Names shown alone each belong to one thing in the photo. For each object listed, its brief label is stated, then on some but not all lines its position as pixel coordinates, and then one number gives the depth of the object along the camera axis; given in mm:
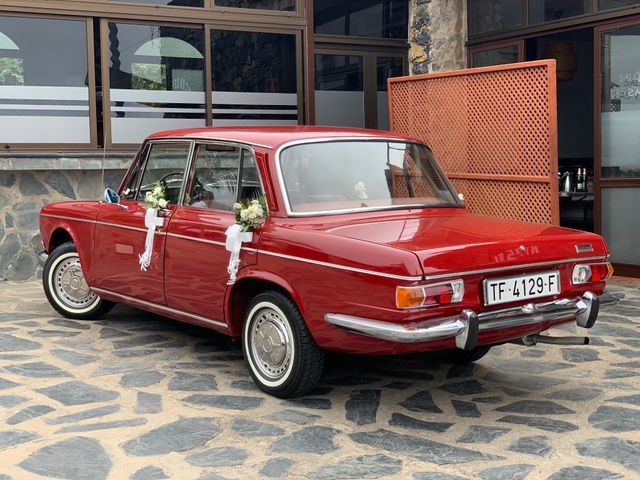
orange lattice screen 7547
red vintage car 4102
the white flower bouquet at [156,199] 5621
